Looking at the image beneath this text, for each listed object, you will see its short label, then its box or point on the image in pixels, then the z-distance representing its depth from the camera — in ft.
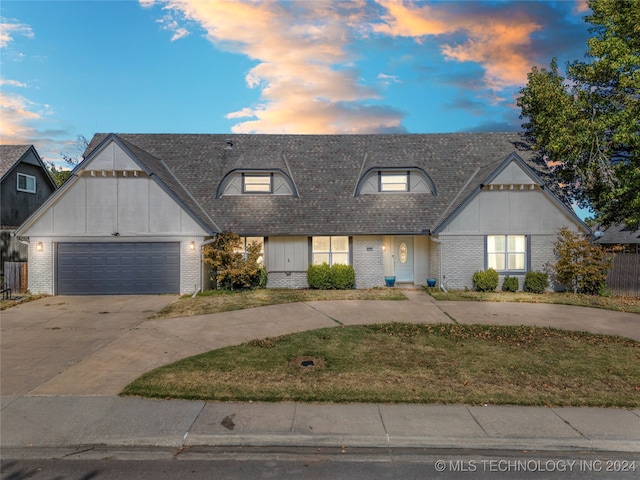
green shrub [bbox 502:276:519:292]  59.26
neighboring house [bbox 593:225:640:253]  95.86
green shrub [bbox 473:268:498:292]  58.34
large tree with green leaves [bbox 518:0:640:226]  58.85
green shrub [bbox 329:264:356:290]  60.49
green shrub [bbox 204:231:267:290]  56.95
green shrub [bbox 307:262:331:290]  60.54
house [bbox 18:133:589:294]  57.00
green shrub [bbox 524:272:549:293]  58.80
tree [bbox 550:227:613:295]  56.80
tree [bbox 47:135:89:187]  132.65
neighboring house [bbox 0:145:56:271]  69.56
